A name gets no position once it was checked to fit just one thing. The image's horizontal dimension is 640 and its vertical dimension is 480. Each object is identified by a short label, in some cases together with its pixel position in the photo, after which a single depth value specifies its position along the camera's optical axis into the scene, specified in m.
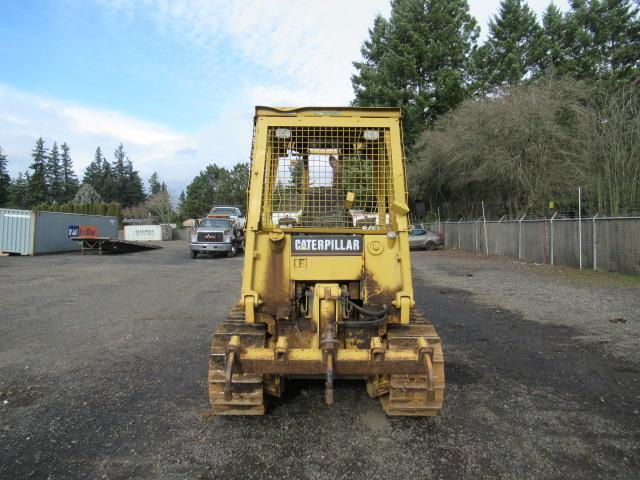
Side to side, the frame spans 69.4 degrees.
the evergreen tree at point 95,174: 102.00
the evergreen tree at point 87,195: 87.75
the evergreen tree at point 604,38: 28.42
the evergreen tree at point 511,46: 32.03
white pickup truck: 23.55
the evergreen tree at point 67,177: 97.81
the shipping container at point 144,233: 49.78
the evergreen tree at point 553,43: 31.19
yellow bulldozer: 3.58
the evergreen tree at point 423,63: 31.41
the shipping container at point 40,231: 23.14
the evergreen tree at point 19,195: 86.81
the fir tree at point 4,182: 85.94
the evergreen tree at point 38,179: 88.19
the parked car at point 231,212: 28.22
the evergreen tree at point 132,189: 103.62
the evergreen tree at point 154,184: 133.55
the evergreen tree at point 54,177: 95.44
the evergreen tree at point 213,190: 87.19
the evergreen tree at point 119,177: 101.38
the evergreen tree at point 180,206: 88.54
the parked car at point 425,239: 28.19
